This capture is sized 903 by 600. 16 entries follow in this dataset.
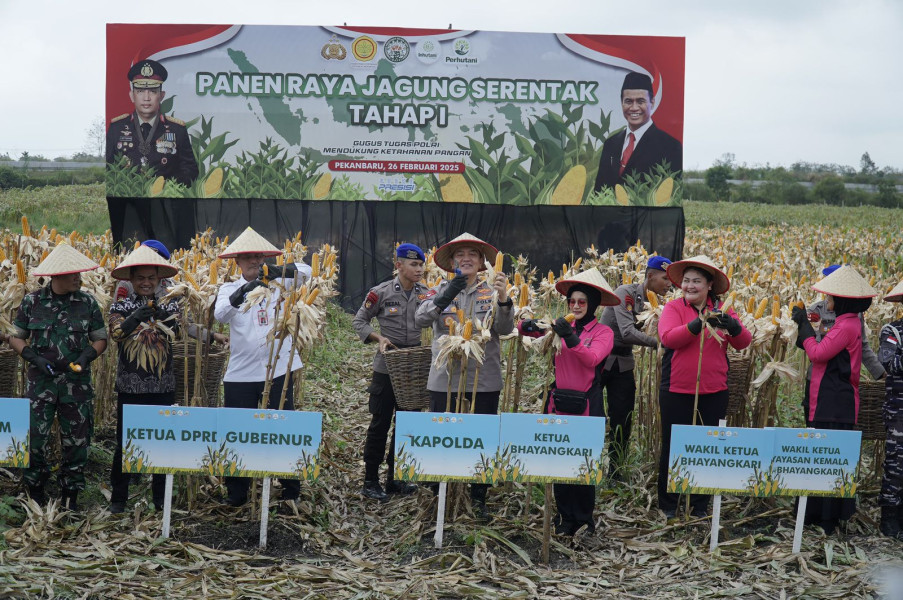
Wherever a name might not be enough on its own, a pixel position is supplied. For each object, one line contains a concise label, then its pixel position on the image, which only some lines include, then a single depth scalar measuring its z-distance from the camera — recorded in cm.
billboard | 1449
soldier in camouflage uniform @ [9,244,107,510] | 550
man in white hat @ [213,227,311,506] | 566
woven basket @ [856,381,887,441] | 586
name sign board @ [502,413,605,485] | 497
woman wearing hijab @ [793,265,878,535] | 550
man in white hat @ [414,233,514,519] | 561
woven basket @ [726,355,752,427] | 593
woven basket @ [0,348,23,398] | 586
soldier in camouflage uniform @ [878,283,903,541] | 554
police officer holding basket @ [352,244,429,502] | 609
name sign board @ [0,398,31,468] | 513
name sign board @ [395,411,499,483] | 498
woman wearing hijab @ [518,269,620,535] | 522
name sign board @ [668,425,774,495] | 503
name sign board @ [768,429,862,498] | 509
